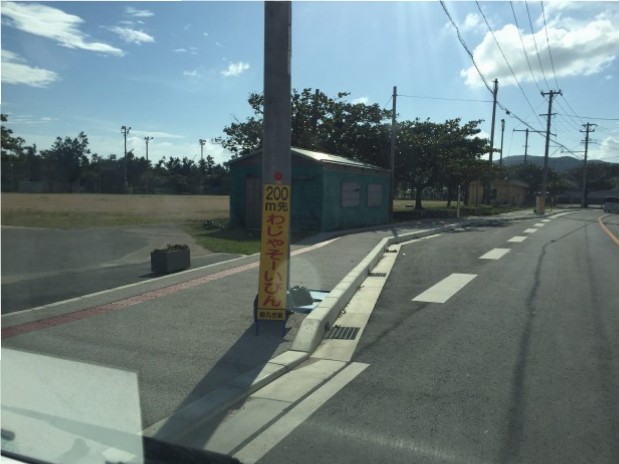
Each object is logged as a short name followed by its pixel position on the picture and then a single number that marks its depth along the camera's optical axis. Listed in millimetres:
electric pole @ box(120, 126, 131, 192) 75162
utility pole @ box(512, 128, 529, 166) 79906
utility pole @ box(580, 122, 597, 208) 74375
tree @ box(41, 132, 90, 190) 67812
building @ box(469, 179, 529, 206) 67250
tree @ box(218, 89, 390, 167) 31177
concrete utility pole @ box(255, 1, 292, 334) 6566
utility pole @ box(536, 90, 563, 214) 46188
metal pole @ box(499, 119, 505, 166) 58444
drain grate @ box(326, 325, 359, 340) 6648
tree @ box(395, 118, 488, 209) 32375
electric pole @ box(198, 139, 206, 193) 83306
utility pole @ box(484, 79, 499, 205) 37384
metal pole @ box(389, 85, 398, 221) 25719
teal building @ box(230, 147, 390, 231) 19266
